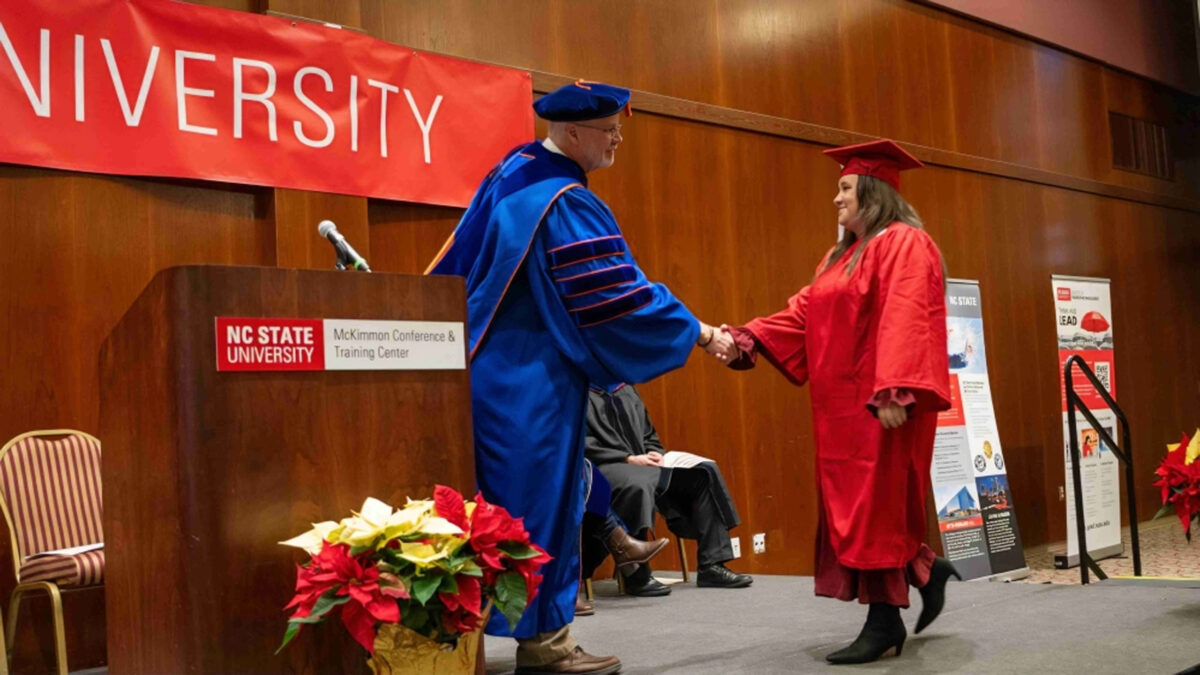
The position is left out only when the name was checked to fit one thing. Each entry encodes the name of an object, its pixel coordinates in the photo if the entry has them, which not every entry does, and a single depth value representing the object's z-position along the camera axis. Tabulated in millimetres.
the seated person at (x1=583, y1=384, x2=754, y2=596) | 4762
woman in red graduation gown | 2998
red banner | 4055
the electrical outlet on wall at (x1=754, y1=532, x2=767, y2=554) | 6512
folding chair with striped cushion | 3516
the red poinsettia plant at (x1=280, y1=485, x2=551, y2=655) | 1851
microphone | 2256
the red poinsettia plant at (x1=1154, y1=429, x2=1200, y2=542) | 3676
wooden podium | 1886
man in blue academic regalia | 2707
